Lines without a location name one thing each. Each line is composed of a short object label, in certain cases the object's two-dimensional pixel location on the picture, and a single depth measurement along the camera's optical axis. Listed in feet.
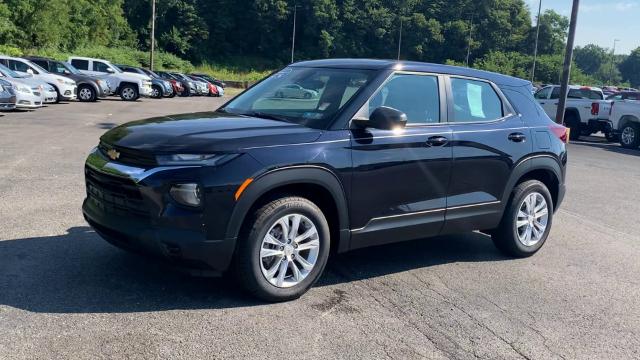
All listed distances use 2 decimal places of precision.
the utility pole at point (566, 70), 60.75
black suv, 13.74
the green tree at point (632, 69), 490.90
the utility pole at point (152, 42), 151.41
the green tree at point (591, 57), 571.60
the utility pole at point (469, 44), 302.66
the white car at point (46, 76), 71.10
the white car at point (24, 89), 59.26
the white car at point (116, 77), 92.89
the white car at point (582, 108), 69.67
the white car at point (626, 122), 63.93
